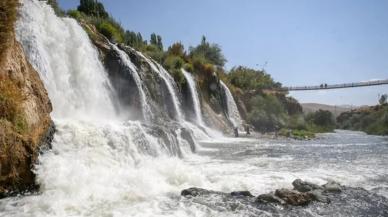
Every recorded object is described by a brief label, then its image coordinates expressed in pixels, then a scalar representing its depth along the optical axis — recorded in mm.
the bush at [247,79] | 59219
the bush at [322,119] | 70862
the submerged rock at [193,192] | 9000
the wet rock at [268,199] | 8531
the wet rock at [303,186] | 9797
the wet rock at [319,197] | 8825
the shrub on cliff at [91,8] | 35969
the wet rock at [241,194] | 9133
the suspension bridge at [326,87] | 73850
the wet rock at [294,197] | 8453
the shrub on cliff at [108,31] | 27062
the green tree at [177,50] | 37250
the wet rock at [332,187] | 9880
